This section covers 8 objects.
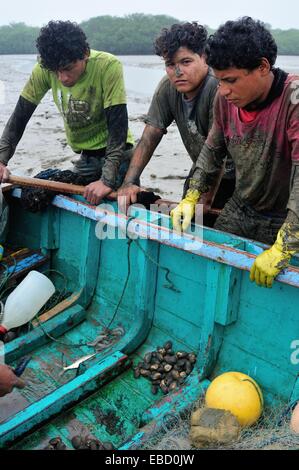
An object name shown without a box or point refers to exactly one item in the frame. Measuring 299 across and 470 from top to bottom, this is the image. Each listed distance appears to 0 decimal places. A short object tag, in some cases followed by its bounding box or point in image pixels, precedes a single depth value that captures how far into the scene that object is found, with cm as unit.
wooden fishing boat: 274
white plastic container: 362
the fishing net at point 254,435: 224
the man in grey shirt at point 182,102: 340
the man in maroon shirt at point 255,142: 246
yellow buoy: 252
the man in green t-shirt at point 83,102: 382
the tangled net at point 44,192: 407
